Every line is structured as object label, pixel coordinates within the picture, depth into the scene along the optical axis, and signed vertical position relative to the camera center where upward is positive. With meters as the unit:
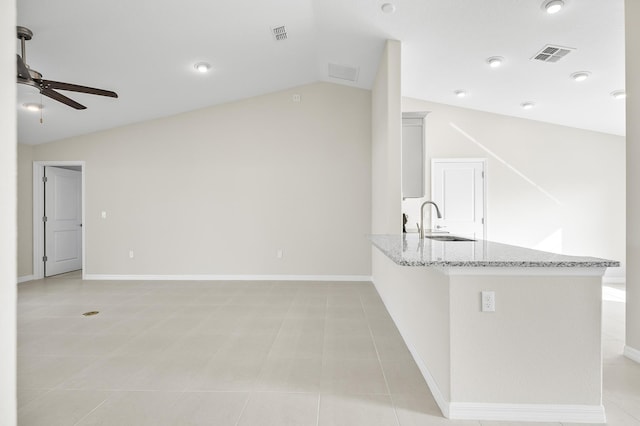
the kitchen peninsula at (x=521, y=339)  1.79 -0.68
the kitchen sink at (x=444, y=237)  3.41 -0.25
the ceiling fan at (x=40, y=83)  2.51 +1.09
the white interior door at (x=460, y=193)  5.53 +0.33
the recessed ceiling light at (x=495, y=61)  3.89 +1.78
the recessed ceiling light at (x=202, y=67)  4.35 +1.91
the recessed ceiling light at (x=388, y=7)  3.23 +1.99
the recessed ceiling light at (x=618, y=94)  4.31 +1.54
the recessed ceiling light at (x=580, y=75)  3.95 +1.63
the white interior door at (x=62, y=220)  6.10 -0.13
